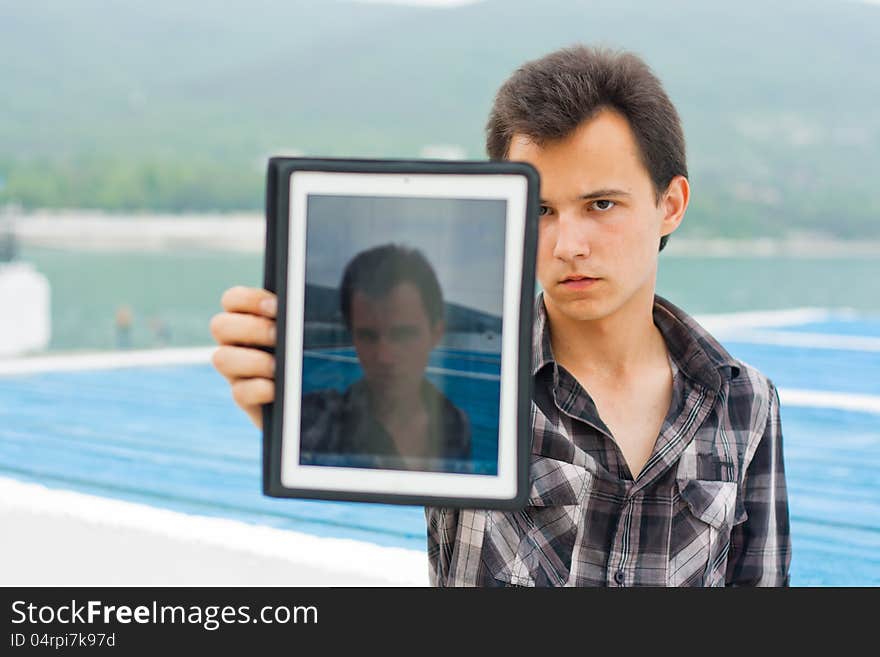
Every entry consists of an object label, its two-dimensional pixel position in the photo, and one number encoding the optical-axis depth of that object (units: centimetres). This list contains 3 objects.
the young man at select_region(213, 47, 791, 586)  118
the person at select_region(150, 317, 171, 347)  2334
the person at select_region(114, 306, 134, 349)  2239
